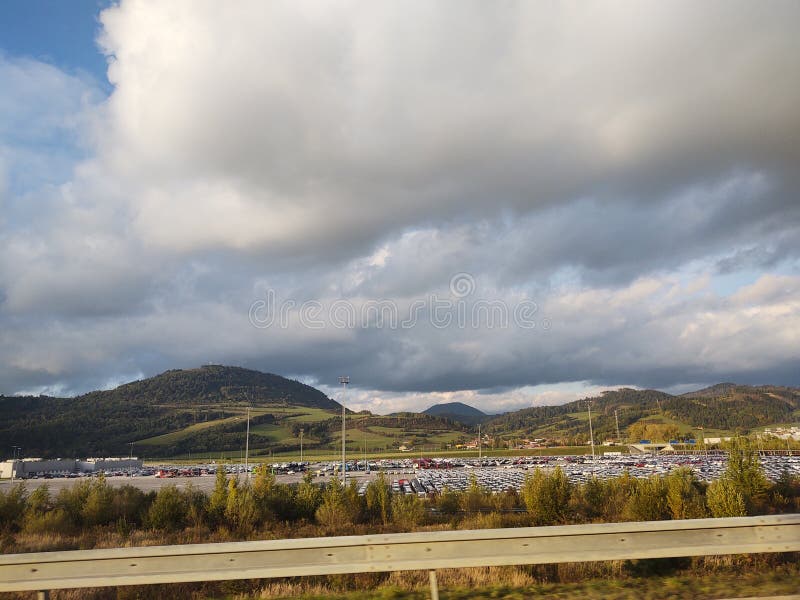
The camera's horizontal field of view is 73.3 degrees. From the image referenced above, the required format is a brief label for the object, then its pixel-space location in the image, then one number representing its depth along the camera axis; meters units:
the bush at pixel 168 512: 26.58
